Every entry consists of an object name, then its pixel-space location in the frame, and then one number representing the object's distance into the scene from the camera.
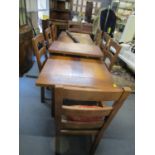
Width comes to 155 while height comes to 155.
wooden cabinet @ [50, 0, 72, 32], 4.93
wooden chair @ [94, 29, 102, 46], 2.86
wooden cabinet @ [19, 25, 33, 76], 2.59
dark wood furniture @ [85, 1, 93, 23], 5.29
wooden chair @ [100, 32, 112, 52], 2.29
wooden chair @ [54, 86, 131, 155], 0.84
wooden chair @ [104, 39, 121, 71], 1.88
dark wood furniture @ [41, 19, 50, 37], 4.69
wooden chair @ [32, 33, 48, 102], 1.56
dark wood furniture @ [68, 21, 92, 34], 3.59
